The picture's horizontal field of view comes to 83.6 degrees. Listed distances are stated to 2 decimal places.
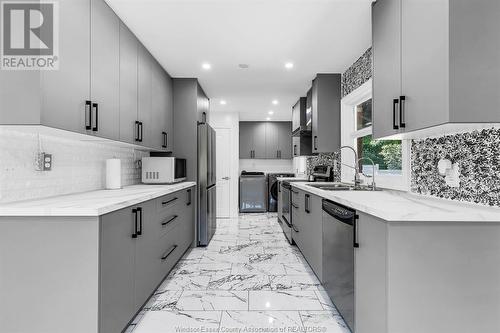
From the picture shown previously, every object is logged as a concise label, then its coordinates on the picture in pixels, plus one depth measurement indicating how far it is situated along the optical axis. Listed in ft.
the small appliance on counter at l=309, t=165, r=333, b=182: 12.50
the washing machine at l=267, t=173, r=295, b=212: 21.65
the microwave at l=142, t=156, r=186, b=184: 10.34
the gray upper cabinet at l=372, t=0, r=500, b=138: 4.27
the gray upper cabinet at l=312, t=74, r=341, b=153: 12.23
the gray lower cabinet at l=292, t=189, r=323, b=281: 8.11
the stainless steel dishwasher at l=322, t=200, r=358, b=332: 5.61
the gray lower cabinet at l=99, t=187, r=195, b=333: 4.89
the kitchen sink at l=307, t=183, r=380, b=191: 8.69
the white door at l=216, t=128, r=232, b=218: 20.18
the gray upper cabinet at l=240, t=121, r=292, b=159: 23.65
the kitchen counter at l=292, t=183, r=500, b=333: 4.17
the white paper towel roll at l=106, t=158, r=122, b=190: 8.03
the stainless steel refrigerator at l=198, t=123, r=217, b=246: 12.63
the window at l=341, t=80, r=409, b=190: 8.29
